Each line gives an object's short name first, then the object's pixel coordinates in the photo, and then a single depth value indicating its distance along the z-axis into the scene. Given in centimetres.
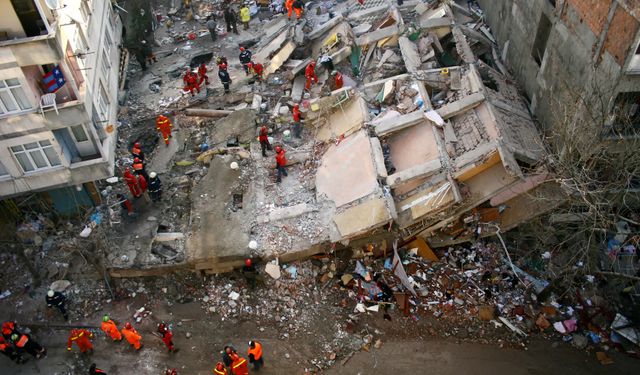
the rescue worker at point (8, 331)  1274
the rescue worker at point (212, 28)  2230
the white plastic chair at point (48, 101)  1320
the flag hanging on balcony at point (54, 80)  1323
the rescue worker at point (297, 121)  1738
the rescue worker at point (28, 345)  1263
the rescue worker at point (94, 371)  1185
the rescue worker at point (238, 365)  1173
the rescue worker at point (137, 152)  1638
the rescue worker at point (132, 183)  1562
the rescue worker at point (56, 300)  1334
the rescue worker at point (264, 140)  1630
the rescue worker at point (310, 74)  1836
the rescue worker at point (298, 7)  2129
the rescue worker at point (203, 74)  1947
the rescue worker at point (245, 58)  1987
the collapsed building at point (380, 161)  1388
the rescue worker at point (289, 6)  2172
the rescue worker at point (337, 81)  1788
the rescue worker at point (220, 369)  1161
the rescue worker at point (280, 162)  1562
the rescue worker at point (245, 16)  2296
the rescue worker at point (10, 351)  1277
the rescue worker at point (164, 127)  1752
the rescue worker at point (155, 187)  1554
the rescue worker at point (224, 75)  1891
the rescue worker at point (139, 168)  1593
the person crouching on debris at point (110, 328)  1286
